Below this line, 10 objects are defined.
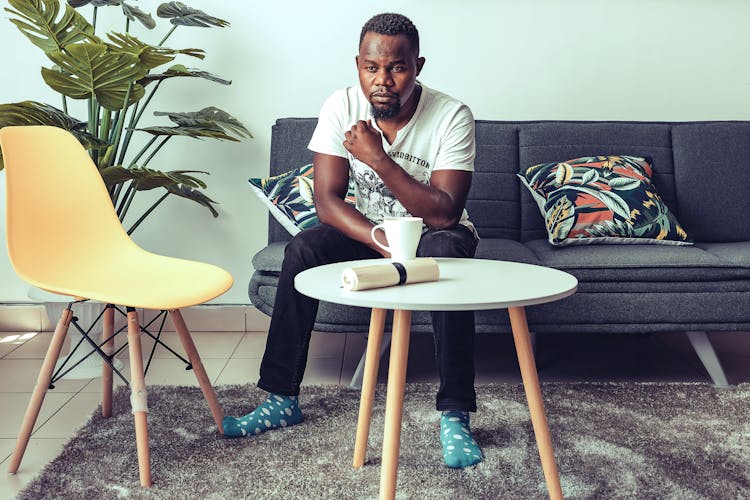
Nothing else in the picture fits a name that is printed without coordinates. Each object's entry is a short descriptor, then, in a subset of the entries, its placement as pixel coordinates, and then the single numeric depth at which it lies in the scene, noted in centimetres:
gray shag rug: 149
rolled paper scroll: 127
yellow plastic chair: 154
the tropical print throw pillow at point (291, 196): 231
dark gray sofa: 212
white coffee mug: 143
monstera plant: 201
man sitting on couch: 167
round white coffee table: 121
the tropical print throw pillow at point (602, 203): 230
